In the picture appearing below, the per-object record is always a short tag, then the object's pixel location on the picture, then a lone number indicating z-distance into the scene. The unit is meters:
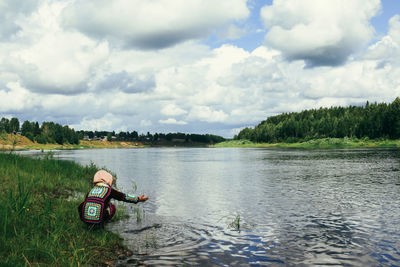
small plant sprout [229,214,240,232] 12.77
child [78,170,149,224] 9.53
